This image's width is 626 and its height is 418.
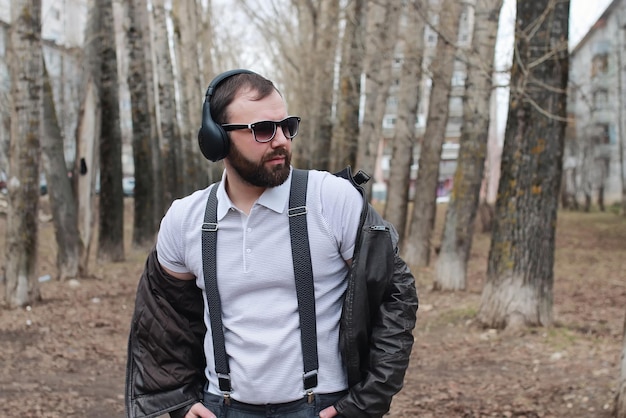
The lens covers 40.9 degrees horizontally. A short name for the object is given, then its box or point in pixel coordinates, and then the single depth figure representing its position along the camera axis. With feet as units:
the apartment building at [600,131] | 151.43
